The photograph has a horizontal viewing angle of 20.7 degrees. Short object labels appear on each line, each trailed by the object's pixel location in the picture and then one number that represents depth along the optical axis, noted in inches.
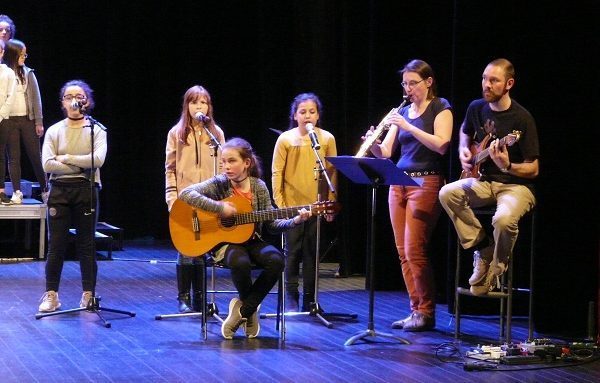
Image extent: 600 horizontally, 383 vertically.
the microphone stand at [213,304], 454.5
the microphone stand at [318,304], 456.3
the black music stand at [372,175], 398.7
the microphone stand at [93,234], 455.9
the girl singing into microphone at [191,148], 466.6
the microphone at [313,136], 436.2
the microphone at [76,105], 467.3
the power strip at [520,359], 382.0
